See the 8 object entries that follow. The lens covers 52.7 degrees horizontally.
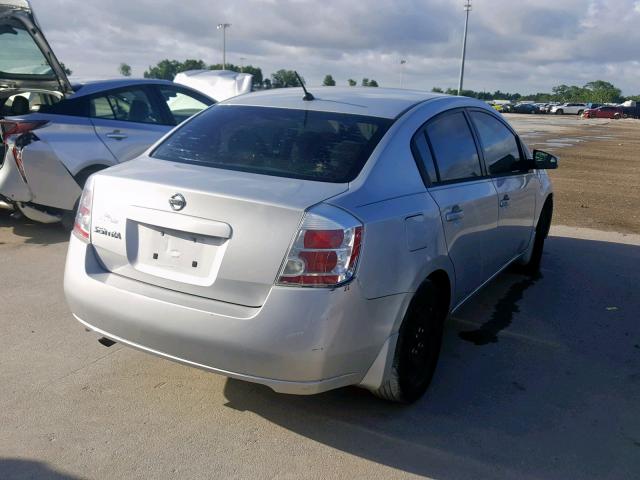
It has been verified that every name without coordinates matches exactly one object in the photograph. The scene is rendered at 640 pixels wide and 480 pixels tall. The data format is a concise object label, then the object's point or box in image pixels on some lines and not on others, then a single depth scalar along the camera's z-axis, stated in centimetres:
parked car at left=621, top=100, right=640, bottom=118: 7250
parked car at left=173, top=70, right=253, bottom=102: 1416
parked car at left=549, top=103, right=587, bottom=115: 7406
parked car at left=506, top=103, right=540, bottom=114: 7481
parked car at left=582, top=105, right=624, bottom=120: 6512
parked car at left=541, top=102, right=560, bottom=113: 7531
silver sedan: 286
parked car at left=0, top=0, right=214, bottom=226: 616
